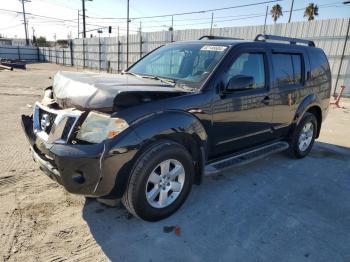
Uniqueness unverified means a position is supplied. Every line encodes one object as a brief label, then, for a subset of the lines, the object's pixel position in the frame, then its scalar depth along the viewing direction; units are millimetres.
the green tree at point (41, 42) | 77150
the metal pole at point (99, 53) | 32375
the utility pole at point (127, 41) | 26344
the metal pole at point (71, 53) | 38688
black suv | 2658
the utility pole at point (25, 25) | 58381
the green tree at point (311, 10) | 44694
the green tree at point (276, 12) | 49675
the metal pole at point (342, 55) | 13316
